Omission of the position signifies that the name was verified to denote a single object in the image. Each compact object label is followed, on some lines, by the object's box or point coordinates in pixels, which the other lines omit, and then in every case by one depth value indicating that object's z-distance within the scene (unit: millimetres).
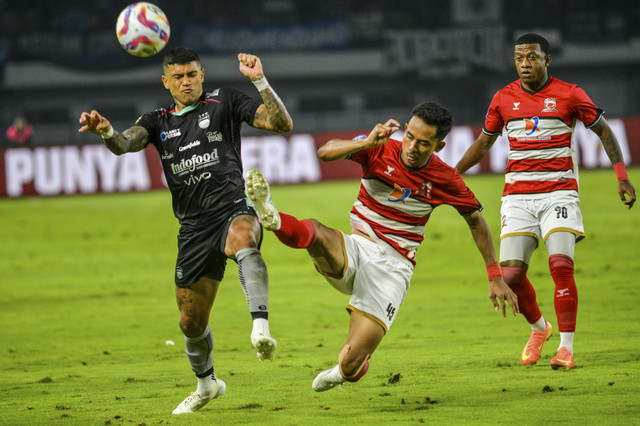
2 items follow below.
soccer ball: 13648
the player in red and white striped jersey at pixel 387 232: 11992
